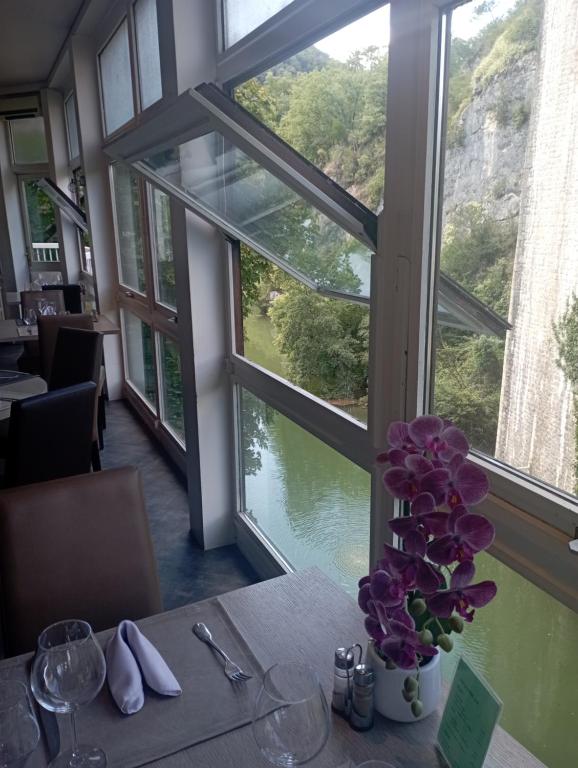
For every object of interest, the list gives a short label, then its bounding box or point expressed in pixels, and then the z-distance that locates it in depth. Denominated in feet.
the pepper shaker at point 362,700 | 3.07
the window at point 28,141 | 26.11
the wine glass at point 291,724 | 2.80
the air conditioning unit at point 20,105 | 23.85
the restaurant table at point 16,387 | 8.70
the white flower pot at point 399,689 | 3.07
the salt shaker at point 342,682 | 3.17
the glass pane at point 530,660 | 4.00
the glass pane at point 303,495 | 6.41
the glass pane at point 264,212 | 5.40
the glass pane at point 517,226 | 3.33
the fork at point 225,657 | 3.48
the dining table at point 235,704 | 2.95
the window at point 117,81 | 13.39
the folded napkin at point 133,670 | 3.28
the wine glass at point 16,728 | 2.91
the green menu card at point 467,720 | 2.59
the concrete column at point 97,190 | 16.34
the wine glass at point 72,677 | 3.00
